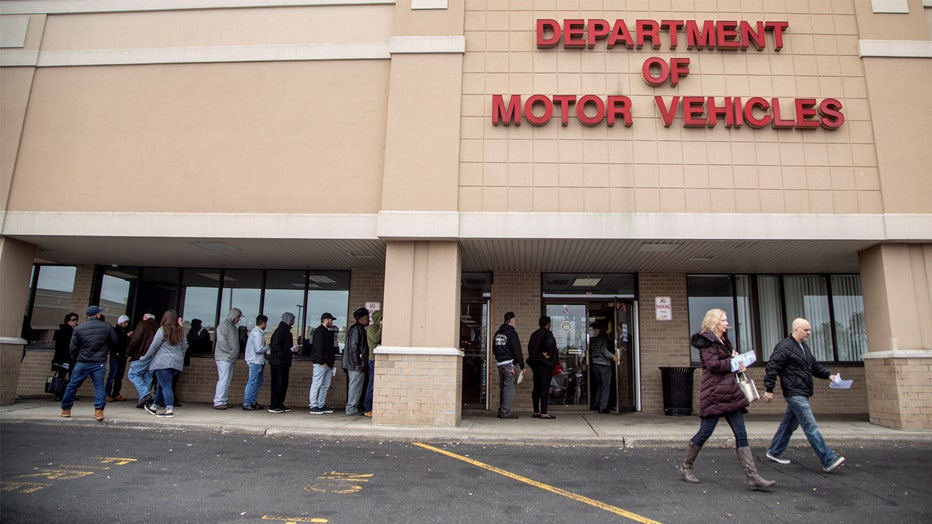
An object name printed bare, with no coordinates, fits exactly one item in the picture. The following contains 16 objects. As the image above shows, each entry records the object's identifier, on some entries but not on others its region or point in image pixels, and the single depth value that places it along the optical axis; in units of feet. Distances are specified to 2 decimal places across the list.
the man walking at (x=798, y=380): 20.75
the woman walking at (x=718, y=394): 18.57
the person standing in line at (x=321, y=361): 35.27
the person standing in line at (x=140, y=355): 33.37
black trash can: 37.01
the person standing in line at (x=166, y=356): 31.94
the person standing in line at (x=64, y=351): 37.73
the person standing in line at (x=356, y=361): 34.45
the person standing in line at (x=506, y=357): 34.63
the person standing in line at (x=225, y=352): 35.81
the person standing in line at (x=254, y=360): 35.78
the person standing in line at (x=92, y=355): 29.53
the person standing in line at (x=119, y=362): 38.19
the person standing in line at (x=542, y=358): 35.06
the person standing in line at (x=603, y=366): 37.60
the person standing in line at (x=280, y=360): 35.60
